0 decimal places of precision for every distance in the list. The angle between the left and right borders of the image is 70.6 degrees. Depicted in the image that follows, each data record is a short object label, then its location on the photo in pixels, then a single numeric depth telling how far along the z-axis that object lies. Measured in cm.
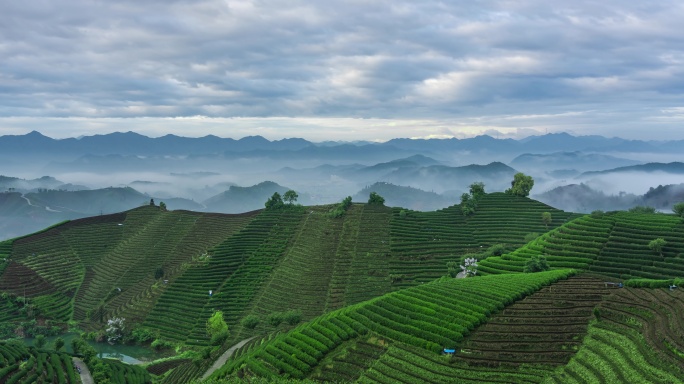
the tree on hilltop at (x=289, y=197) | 11554
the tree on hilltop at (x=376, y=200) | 11181
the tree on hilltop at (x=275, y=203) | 11234
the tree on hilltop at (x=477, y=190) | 10800
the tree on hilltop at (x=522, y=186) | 10546
